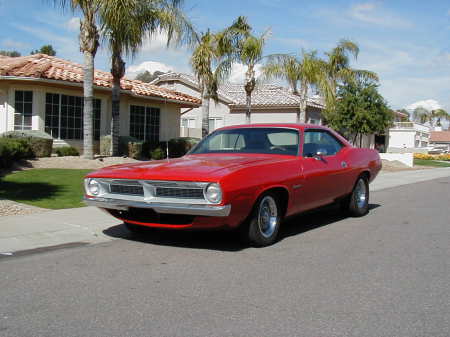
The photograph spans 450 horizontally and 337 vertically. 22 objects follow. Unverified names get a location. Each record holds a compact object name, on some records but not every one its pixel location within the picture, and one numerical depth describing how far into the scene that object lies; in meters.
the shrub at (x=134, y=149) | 19.50
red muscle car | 5.93
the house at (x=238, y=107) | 33.25
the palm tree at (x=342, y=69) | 31.31
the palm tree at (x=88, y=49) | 15.50
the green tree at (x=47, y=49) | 54.51
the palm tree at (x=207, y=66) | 19.39
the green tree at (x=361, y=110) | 31.56
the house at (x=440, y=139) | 88.59
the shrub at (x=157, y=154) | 19.67
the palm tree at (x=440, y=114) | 94.25
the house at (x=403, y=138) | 55.15
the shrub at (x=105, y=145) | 19.48
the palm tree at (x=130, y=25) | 15.18
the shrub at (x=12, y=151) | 13.73
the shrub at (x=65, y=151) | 17.84
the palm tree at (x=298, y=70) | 22.08
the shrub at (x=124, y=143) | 20.05
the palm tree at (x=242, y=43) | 20.31
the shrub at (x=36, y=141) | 16.59
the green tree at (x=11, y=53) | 60.97
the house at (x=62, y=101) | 18.20
